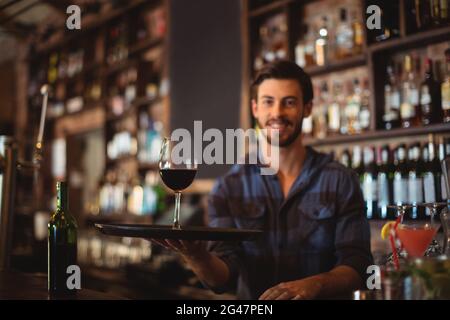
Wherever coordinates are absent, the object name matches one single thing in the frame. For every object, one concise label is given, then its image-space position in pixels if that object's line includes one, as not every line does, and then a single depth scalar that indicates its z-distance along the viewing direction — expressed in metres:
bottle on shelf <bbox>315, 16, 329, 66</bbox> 2.87
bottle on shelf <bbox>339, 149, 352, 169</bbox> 2.81
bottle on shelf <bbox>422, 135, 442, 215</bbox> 2.28
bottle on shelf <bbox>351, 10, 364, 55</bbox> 2.74
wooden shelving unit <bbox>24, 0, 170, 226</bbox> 4.16
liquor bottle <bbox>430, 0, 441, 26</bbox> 2.35
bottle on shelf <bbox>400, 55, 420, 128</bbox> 2.45
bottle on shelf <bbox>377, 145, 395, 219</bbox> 2.47
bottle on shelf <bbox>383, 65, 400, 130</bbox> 2.51
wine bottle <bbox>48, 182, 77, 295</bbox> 1.29
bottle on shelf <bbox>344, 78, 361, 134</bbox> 2.75
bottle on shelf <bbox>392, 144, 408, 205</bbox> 2.38
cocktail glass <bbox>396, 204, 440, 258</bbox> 1.15
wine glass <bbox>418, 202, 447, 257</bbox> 1.31
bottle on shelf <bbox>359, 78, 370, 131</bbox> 2.69
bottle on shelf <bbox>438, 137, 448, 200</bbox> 2.25
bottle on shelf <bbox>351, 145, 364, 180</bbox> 2.69
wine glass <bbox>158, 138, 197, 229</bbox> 1.38
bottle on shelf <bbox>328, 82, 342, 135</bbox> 2.82
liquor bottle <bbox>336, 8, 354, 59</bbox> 2.80
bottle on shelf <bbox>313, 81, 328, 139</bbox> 2.91
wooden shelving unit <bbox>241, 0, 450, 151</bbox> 2.37
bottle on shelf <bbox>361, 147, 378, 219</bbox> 2.51
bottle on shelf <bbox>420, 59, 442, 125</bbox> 2.36
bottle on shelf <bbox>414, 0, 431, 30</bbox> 2.40
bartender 1.91
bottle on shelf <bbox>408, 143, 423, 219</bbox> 2.29
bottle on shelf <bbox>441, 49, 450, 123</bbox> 2.27
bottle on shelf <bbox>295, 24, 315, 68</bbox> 2.99
